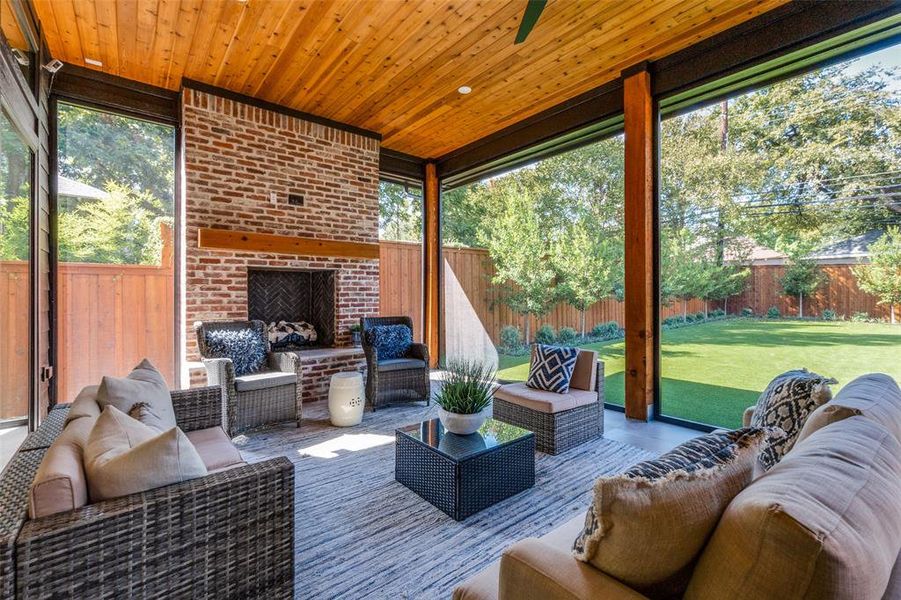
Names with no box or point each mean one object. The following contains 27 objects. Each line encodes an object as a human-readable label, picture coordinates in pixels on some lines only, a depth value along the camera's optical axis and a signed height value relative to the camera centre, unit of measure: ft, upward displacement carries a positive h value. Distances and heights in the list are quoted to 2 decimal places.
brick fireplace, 13.52 +3.55
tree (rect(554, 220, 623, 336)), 15.21 +1.36
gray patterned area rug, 5.94 -3.80
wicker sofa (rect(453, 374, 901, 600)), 2.24 -1.37
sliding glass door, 12.17 +1.67
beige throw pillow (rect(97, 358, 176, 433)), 6.35 -1.51
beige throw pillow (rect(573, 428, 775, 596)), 2.85 -1.49
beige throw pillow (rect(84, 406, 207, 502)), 4.07 -1.60
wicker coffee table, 7.37 -3.04
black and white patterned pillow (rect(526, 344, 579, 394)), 10.81 -1.77
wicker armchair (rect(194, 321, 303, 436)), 11.03 -2.40
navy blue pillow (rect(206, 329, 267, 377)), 12.01 -1.35
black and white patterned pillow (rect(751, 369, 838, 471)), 5.96 -1.58
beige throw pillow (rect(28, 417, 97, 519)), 3.71 -1.66
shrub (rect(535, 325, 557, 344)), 17.88 -1.47
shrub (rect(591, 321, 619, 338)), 15.52 -1.10
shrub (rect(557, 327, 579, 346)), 17.22 -1.45
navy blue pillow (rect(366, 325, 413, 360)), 14.34 -1.36
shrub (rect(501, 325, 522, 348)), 19.44 -1.67
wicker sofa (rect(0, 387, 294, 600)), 3.53 -2.27
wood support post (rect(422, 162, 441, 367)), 20.33 +2.21
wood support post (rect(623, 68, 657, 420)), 12.04 +1.88
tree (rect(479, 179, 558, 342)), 18.35 +2.26
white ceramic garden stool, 12.24 -2.87
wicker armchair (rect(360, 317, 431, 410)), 13.98 -2.58
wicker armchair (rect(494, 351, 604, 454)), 10.11 -2.79
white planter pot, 8.21 -2.38
